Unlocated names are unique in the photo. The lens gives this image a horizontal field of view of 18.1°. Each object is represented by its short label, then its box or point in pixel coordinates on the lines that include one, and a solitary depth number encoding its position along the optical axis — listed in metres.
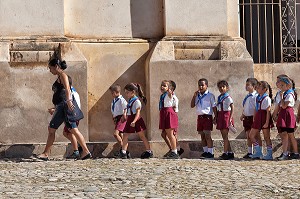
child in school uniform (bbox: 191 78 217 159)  14.60
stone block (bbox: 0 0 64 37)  15.33
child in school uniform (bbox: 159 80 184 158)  14.53
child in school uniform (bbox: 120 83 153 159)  14.37
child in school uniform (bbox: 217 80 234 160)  14.55
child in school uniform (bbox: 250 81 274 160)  14.35
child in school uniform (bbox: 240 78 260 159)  14.70
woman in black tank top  13.63
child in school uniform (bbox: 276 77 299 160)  14.19
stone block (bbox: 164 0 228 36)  16.02
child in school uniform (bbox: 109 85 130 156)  14.49
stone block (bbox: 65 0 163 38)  16.00
